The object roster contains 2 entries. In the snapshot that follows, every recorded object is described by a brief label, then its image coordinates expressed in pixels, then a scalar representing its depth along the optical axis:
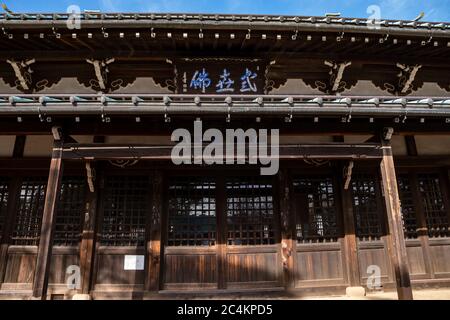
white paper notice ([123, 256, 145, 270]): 8.41
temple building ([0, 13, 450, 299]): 8.34
